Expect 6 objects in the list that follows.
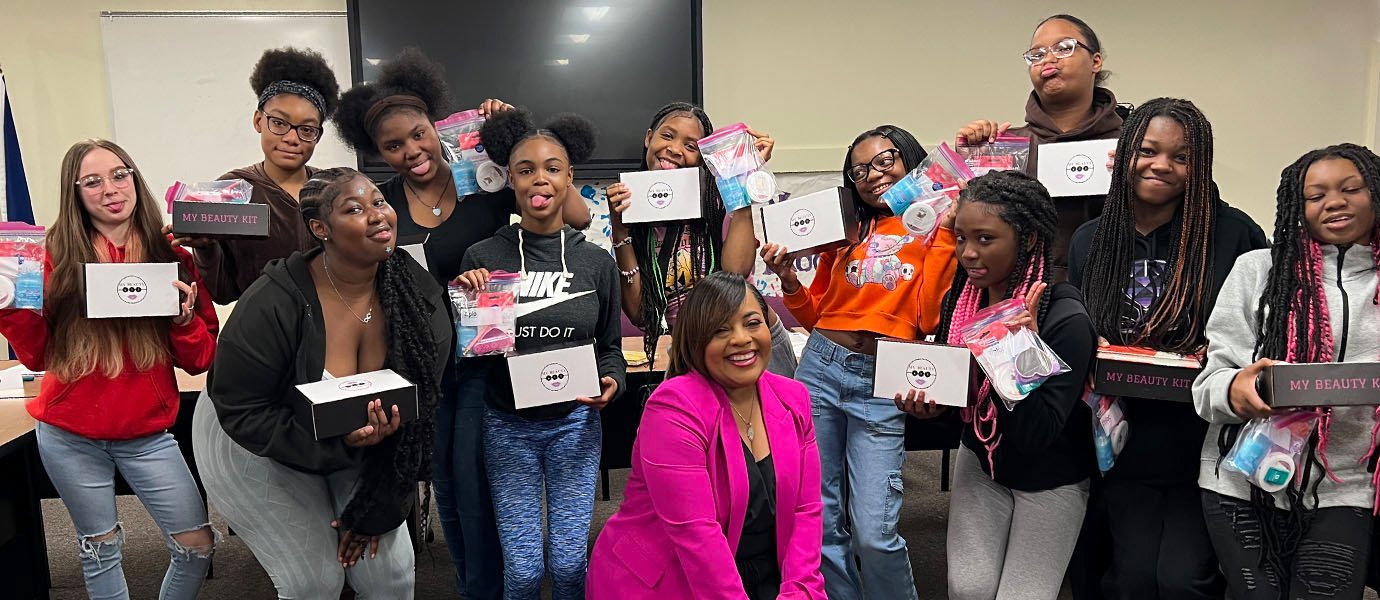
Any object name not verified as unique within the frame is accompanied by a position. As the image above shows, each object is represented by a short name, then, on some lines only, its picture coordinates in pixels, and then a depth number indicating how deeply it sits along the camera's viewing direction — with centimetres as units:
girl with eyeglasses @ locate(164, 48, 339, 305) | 244
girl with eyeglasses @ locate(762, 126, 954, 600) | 238
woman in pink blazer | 194
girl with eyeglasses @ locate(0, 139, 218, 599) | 227
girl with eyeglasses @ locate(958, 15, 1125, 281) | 261
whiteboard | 498
